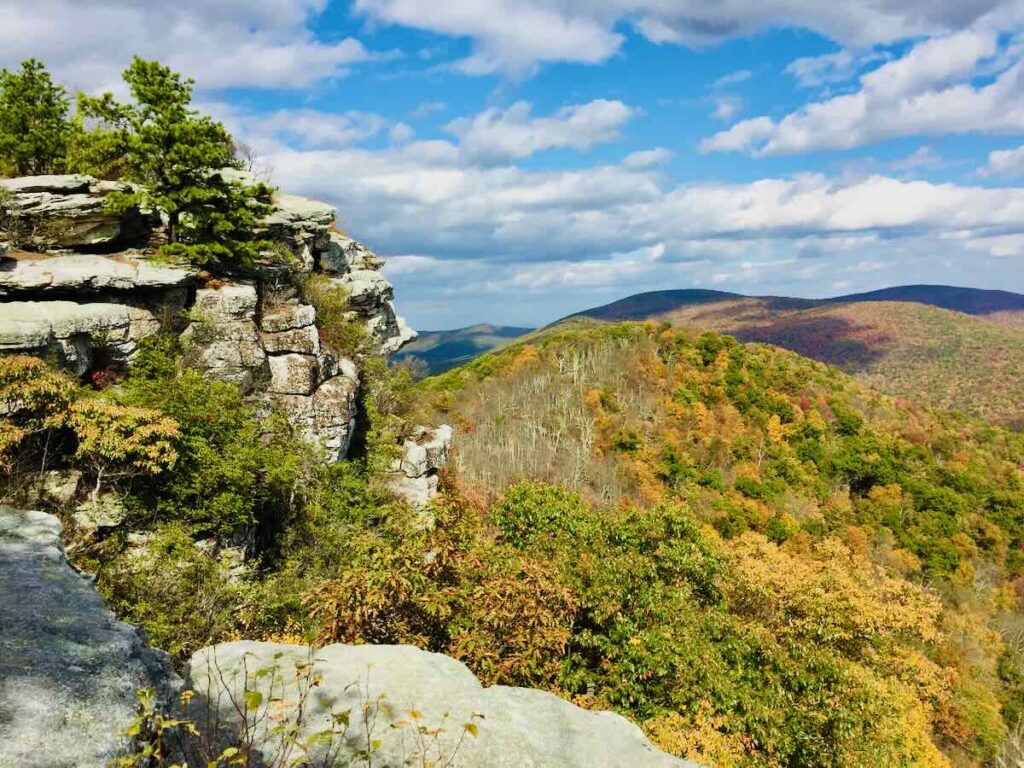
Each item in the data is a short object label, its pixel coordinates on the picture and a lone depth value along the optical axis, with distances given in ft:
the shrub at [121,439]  50.52
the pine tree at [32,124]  75.87
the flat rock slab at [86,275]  59.57
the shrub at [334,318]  93.15
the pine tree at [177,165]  72.90
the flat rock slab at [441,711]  17.66
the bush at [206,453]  57.16
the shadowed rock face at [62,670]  12.28
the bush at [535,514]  67.26
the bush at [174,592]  42.14
